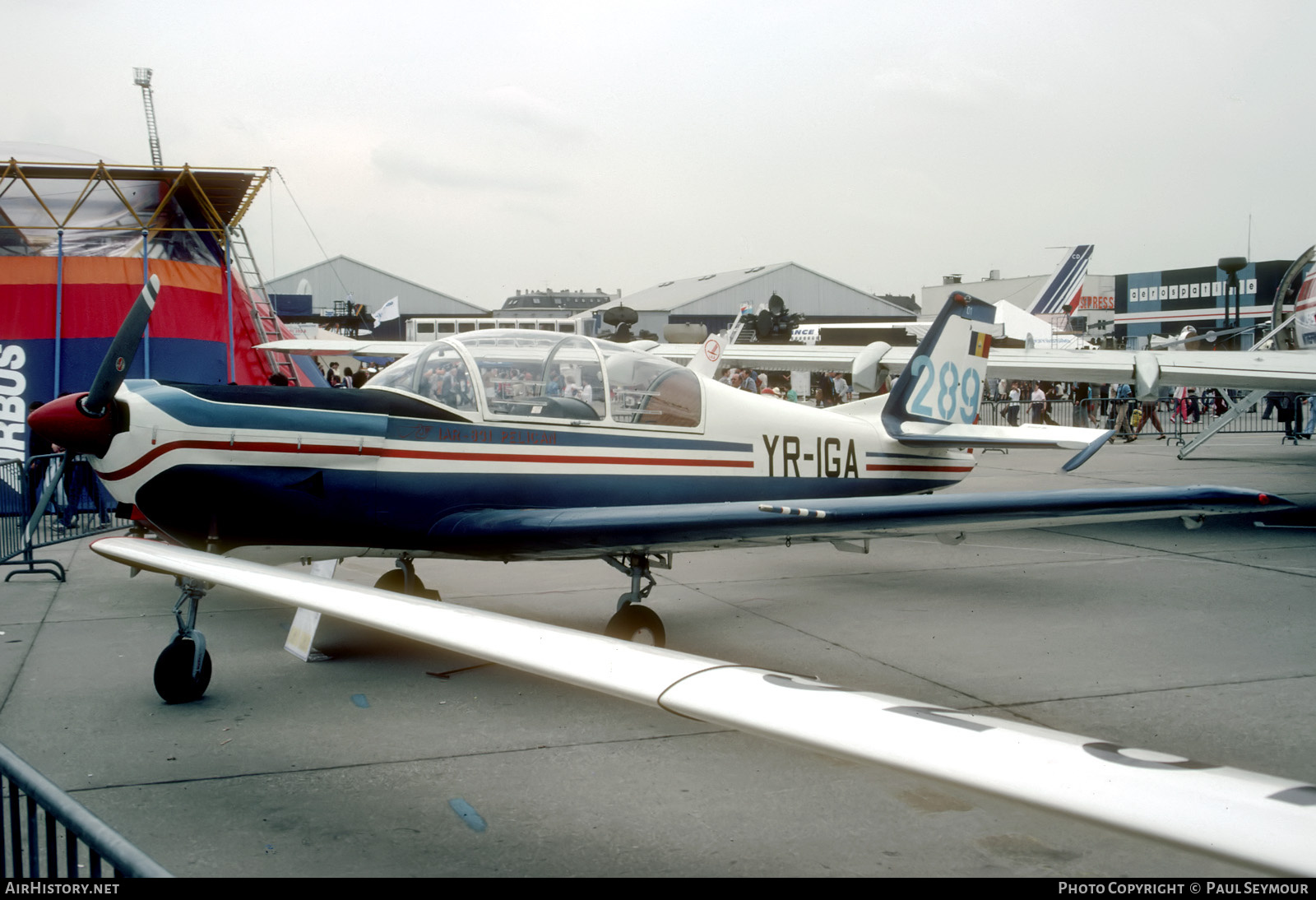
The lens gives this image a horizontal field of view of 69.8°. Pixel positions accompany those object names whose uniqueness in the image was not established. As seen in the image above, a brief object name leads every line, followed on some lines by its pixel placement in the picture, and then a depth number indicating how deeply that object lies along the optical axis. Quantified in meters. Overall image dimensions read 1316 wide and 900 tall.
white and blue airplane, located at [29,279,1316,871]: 3.16
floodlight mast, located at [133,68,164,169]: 20.94
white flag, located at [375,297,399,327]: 39.60
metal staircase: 15.92
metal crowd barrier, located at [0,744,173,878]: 1.73
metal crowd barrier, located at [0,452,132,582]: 9.00
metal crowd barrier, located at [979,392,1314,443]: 26.03
